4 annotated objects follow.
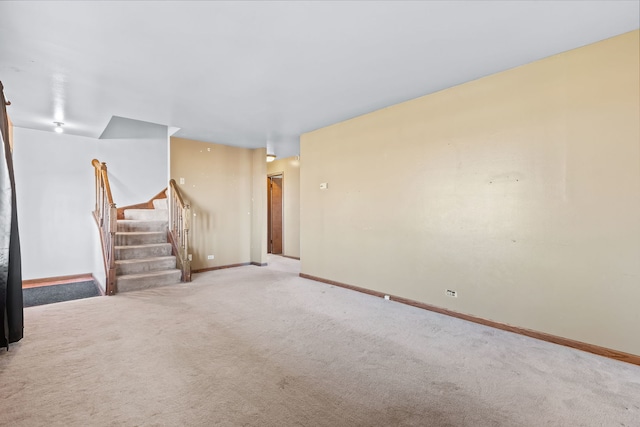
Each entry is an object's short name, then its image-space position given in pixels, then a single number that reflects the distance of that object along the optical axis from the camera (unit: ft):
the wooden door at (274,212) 28.04
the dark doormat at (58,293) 13.52
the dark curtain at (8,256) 8.21
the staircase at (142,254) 14.90
